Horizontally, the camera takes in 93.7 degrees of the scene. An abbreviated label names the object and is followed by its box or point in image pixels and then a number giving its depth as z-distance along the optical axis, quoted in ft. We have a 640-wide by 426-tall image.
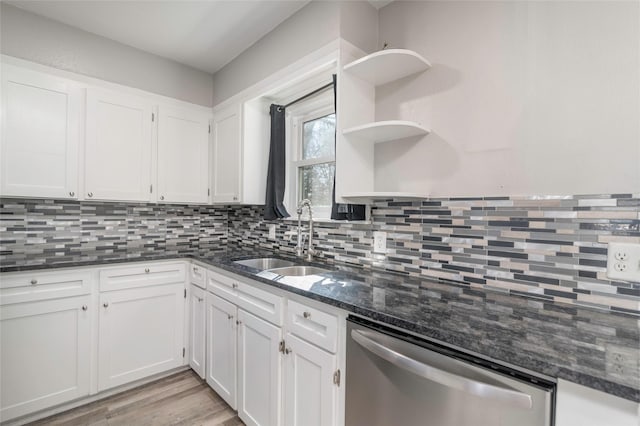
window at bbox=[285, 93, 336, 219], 7.41
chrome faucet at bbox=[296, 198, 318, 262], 6.49
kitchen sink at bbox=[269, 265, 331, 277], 6.28
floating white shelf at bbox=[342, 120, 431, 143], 4.78
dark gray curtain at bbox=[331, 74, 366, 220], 5.70
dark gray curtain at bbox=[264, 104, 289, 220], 7.75
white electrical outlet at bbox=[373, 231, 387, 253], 5.59
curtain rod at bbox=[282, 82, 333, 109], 6.93
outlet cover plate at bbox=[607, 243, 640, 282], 3.26
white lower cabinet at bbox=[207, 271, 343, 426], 4.03
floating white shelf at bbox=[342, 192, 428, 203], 4.62
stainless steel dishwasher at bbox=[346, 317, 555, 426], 2.39
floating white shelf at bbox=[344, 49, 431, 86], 4.80
